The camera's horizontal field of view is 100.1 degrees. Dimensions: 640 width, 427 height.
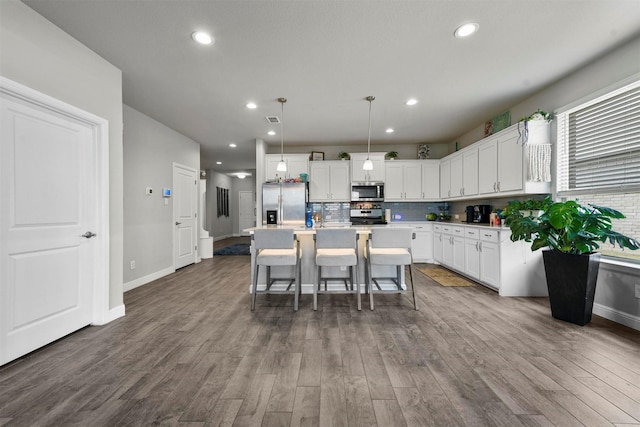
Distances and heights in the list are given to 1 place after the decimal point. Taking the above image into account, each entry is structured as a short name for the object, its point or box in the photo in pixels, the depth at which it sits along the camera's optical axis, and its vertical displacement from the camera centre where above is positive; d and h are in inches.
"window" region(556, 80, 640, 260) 102.3 +24.4
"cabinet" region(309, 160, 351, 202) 237.1 +27.6
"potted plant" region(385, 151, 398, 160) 239.8 +50.5
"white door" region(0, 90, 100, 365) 79.4 -5.1
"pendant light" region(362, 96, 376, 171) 160.0 +27.7
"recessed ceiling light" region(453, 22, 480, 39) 89.1 +62.0
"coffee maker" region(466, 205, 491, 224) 182.4 -1.1
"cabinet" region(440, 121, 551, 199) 135.6 +28.0
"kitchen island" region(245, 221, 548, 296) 140.6 -28.8
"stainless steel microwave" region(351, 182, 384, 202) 237.5 +17.1
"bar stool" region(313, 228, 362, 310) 120.0 -15.5
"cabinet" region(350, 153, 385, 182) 234.1 +35.4
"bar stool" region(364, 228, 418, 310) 122.3 -15.0
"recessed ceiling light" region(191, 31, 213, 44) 92.7 +61.5
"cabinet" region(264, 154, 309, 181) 235.1 +40.2
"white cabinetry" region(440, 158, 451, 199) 218.5 +27.9
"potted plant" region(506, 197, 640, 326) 99.3 -13.9
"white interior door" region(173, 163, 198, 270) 204.5 -2.3
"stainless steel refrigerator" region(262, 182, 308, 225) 223.8 +7.6
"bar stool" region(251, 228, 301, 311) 121.0 -15.9
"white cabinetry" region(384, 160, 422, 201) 235.9 +27.6
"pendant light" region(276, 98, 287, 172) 149.6 +61.9
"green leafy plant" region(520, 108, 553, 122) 134.6 +48.1
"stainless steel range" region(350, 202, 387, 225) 243.1 -0.7
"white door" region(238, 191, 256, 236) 464.8 +3.6
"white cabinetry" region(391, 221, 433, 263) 227.1 -25.3
